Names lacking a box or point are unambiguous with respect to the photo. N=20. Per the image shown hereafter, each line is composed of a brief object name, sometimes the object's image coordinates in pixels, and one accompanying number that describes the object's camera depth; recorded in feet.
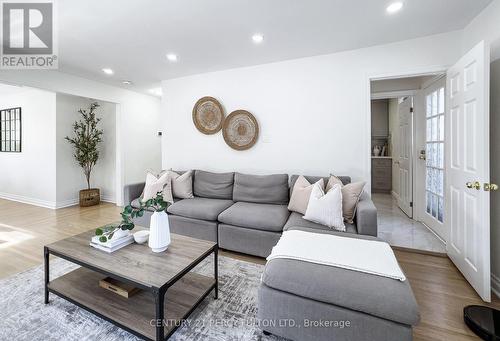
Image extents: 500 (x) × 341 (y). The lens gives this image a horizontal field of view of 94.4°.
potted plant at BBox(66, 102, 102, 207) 15.44
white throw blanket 4.49
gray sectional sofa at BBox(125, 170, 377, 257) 7.82
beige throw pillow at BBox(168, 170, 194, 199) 10.93
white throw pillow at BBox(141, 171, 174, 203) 10.18
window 16.88
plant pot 15.39
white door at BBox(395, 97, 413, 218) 12.38
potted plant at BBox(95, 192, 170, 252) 5.45
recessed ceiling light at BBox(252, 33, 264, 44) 8.36
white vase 5.45
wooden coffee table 4.45
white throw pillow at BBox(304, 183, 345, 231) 7.16
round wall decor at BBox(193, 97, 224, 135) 12.05
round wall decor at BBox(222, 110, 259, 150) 11.35
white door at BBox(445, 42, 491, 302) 5.73
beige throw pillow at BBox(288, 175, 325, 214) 8.34
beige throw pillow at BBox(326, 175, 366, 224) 7.63
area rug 4.84
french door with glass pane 9.70
